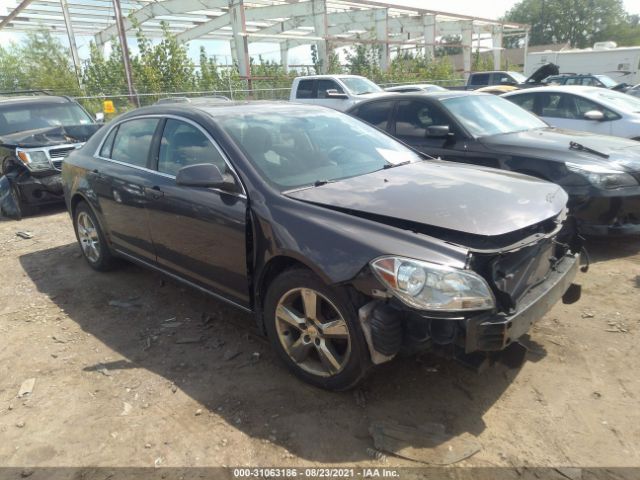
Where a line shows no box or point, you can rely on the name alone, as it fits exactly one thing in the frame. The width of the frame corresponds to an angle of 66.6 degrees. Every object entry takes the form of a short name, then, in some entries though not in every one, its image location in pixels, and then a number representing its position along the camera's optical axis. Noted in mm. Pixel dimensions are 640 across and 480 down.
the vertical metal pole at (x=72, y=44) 18219
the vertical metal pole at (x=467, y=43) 31078
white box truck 23703
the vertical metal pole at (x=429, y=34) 27797
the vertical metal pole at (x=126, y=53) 14048
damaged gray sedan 2459
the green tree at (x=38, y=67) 17562
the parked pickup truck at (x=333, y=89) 13867
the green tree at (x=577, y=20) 64438
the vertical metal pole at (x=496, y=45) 33938
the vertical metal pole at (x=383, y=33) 24328
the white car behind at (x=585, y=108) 7809
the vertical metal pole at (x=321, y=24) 21125
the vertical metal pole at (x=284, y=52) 34031
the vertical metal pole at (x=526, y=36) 35641
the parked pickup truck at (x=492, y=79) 20308
